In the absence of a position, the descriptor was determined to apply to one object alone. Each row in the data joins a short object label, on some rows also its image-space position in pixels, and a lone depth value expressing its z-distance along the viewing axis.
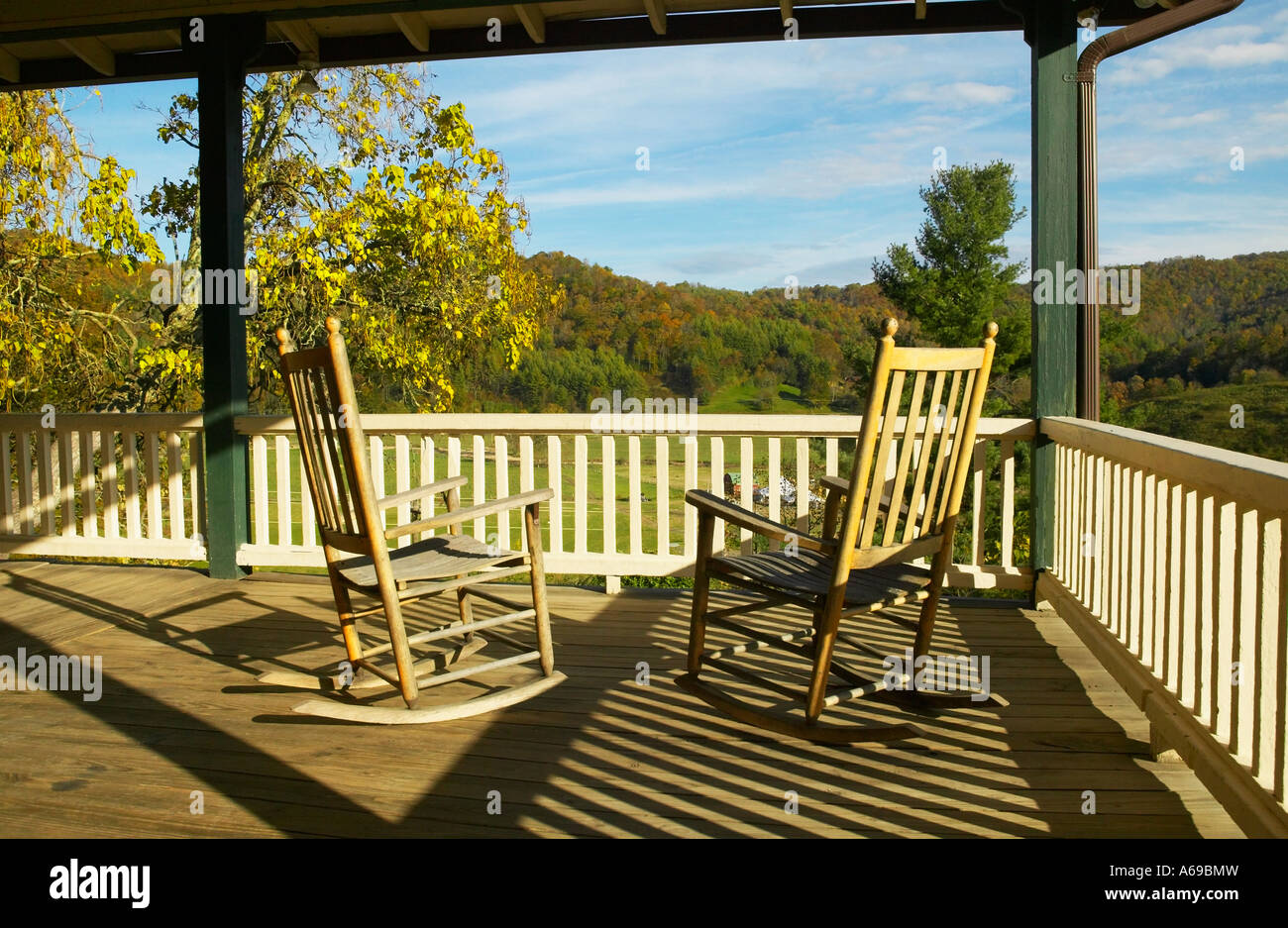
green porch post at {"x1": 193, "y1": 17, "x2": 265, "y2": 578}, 4.56
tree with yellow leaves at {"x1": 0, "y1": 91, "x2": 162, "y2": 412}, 8.44
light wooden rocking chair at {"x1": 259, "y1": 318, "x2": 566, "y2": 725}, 2.61
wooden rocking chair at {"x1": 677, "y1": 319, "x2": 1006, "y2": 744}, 2.47
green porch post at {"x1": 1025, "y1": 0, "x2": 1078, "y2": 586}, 3.90
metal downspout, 3.85
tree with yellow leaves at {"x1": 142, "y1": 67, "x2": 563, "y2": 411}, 10.74
